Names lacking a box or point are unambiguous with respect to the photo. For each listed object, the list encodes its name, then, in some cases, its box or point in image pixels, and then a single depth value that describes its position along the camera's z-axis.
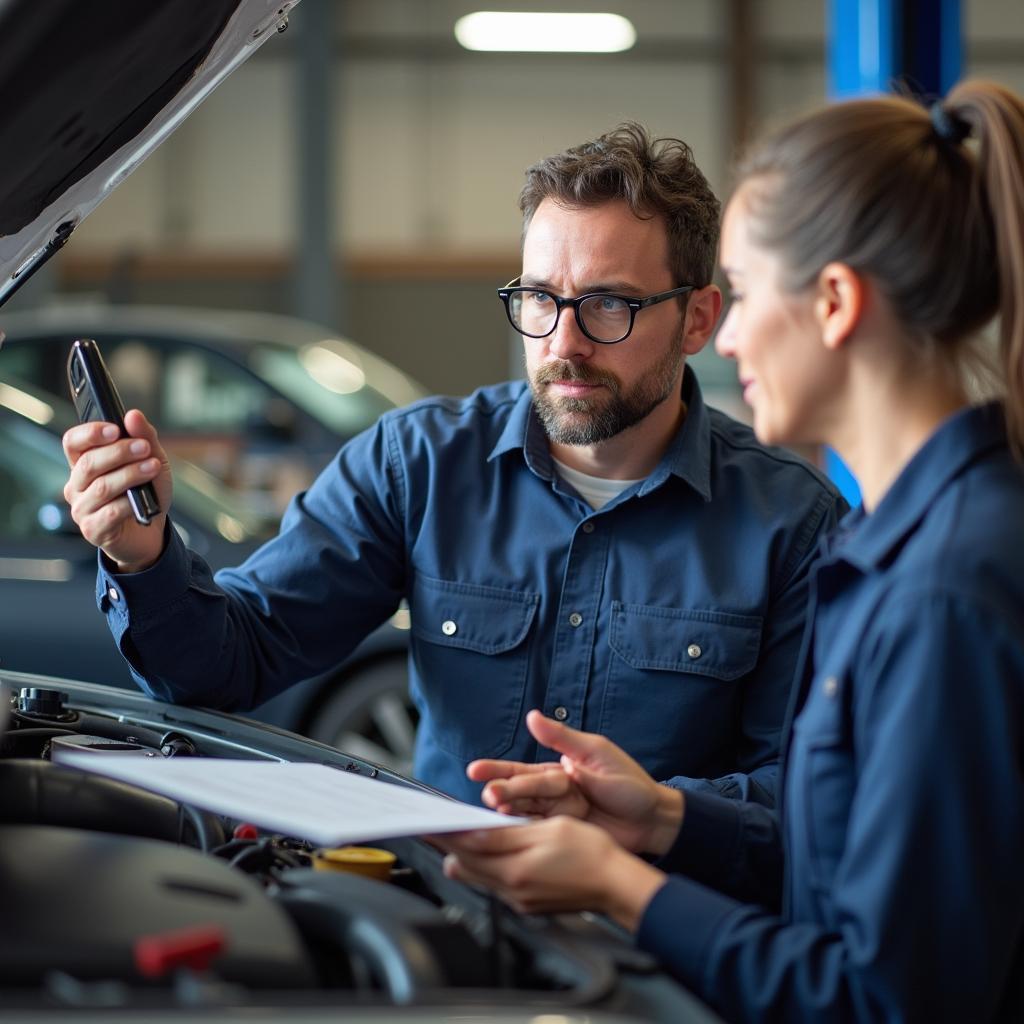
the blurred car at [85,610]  4.18
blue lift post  3.84
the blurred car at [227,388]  6.12
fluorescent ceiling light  13.33
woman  1.19
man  2.11
